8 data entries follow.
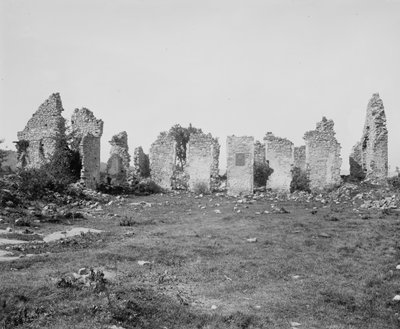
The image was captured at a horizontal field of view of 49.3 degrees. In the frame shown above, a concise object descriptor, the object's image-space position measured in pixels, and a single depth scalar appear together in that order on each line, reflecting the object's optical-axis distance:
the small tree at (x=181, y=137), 50.38
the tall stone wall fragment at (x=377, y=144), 27.83
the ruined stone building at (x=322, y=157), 29.11
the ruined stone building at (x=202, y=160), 29.61
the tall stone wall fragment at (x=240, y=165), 28.52
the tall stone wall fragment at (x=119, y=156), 32.26
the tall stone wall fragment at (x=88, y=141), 26.89
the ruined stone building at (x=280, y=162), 29.61
